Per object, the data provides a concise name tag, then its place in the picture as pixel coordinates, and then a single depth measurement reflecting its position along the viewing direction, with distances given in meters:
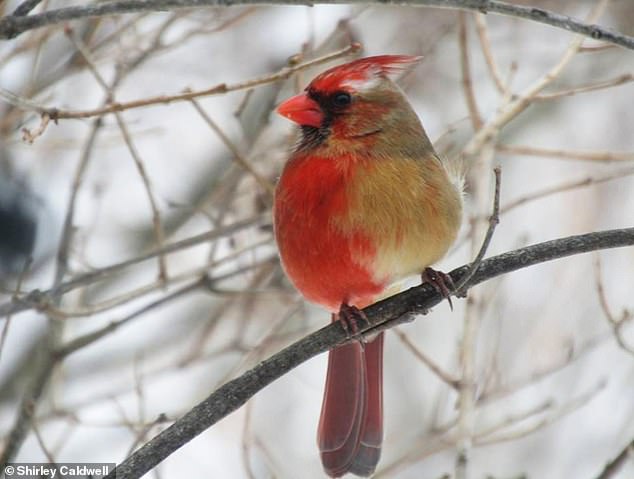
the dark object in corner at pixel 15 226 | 6.83
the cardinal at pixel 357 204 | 5.33
